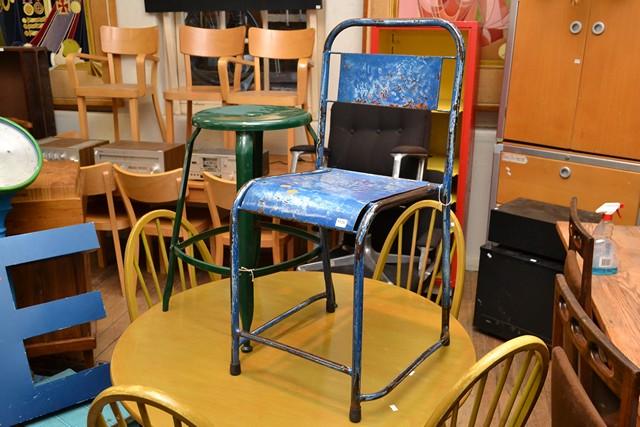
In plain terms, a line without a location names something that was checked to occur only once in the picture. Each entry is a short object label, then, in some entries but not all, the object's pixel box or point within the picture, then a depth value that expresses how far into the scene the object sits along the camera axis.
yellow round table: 1.14
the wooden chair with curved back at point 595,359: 0.91
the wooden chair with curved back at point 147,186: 2.87
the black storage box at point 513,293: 2.57
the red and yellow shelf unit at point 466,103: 3.01
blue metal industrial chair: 1.07
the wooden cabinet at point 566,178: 2.60
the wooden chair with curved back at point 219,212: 2.79
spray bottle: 1.74
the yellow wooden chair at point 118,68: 3.57
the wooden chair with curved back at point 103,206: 2.89
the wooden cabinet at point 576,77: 2.52
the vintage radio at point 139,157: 3.25
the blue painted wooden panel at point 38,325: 1.73
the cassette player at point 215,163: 3.22
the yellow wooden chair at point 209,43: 3.59
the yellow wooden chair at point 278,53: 3.33
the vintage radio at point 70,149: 3.20
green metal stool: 1.21
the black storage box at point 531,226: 2.53
